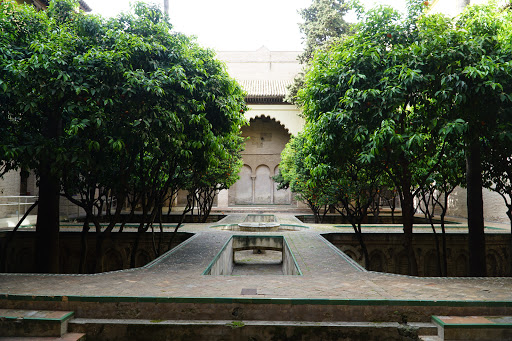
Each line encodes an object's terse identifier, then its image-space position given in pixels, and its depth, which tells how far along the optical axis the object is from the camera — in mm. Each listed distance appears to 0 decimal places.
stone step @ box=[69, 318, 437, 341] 4695
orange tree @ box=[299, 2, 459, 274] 6316
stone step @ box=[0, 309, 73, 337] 4625
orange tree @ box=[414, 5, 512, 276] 5855
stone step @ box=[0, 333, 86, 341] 4539
